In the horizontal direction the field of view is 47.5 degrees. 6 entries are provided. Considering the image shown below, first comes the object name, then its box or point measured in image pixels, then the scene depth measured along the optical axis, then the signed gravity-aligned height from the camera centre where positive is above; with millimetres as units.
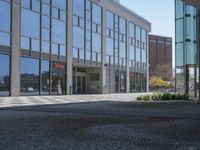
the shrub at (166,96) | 17491 -1101
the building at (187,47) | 18406 +2868
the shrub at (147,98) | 17782 -1272
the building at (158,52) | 73722 +9926
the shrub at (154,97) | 17715 -1193
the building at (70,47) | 21415 +4133
